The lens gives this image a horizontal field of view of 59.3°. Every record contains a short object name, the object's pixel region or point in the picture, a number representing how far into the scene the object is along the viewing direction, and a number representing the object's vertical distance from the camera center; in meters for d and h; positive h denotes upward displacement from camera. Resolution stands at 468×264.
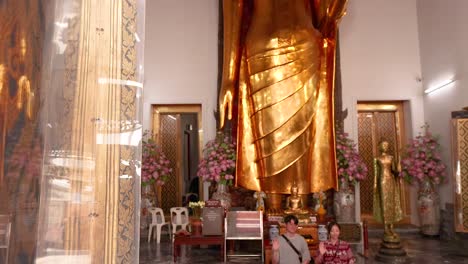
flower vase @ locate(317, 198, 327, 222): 5.45 -0.37
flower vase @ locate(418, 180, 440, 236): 6.34 -0.38
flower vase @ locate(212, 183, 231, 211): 6.00 -0.13
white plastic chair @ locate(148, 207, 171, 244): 5.99 -0.51
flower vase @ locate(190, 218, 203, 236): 4.86 -0.49
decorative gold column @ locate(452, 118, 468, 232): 5.18 +0.19
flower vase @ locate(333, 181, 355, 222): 6.24 -0.29
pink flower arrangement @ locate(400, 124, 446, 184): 6.34 +0.35
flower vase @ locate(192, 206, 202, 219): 6.15 -0.39
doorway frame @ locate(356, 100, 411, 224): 7.33 +1.35
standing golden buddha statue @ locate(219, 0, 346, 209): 5.89 +1.37
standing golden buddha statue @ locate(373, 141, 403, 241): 4.73 -0.09
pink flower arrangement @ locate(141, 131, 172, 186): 6.40 +0.33
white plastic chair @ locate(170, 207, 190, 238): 5.95 -0.47
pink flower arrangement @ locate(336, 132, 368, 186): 6.12 +0.32
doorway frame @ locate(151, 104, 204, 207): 7.32 +1.34
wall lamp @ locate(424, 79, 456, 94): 6.24 +1.55
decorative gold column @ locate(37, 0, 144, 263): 1.79 +0.22
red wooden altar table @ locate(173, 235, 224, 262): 4.70 -0.61
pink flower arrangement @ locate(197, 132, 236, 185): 5.98 +0.35
